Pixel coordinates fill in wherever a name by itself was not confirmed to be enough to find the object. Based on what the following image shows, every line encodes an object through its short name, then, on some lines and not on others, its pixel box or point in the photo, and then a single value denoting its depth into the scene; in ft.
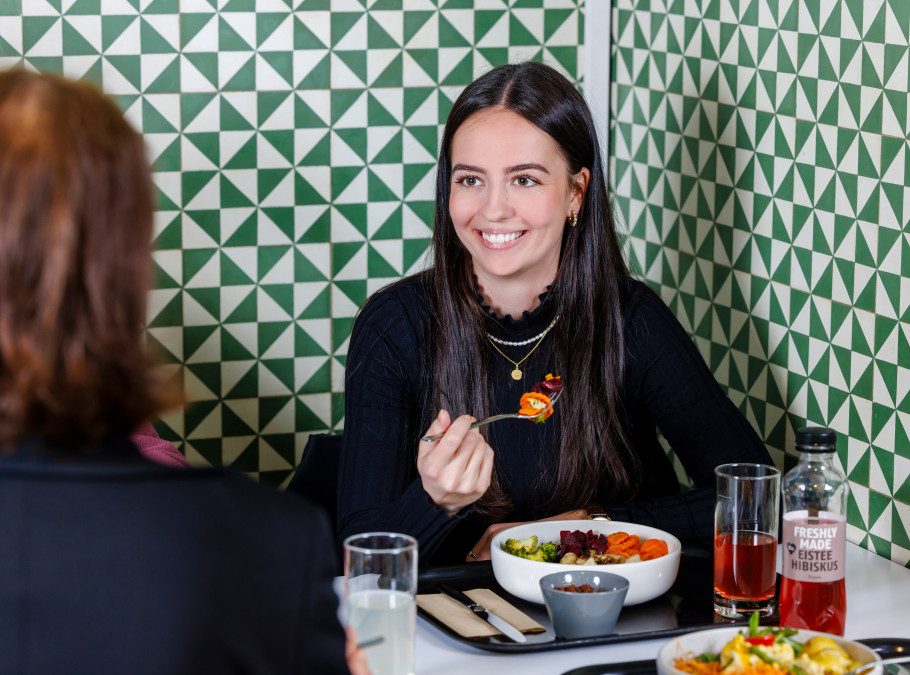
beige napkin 6.53
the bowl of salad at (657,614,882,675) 6.04
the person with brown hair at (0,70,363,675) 5.28
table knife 6.54
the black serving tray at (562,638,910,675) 6.25
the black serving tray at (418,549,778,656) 6.46
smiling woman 7.72
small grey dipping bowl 6.45
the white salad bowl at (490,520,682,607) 6.70
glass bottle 6.51
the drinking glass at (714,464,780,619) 6.70
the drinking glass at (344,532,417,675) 6.06
